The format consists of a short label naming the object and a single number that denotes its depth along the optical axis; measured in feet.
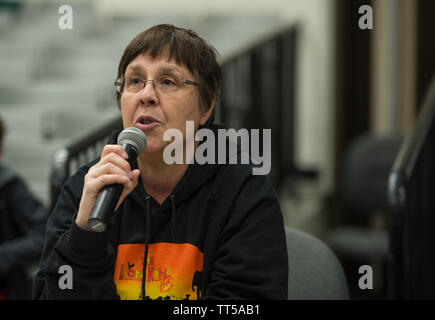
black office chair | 13.89
